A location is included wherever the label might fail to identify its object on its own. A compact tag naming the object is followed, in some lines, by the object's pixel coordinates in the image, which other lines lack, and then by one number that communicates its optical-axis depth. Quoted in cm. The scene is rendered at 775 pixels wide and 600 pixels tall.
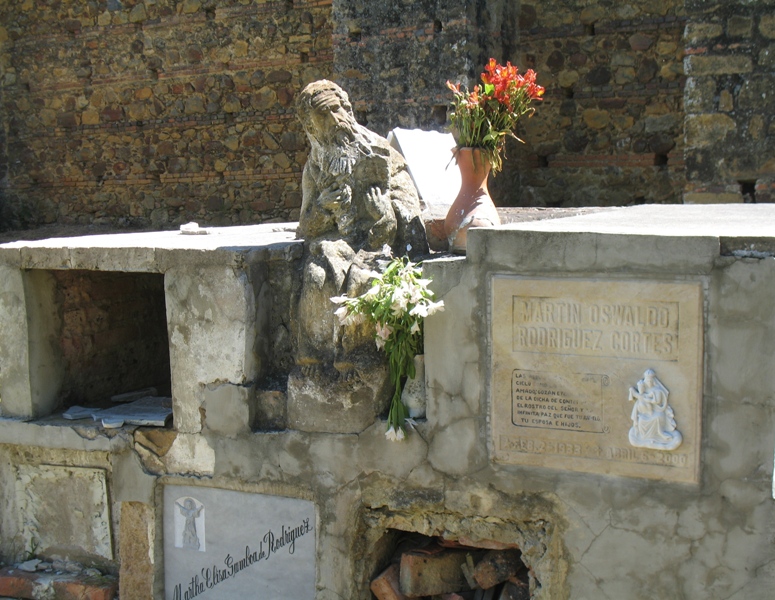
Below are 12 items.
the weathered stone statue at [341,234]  423
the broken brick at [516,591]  416
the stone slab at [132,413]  475
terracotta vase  450
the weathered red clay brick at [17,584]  490
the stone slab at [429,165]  581
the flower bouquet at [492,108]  448
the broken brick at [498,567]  420
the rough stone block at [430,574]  429
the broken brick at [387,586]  432
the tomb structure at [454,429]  356
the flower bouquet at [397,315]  394
